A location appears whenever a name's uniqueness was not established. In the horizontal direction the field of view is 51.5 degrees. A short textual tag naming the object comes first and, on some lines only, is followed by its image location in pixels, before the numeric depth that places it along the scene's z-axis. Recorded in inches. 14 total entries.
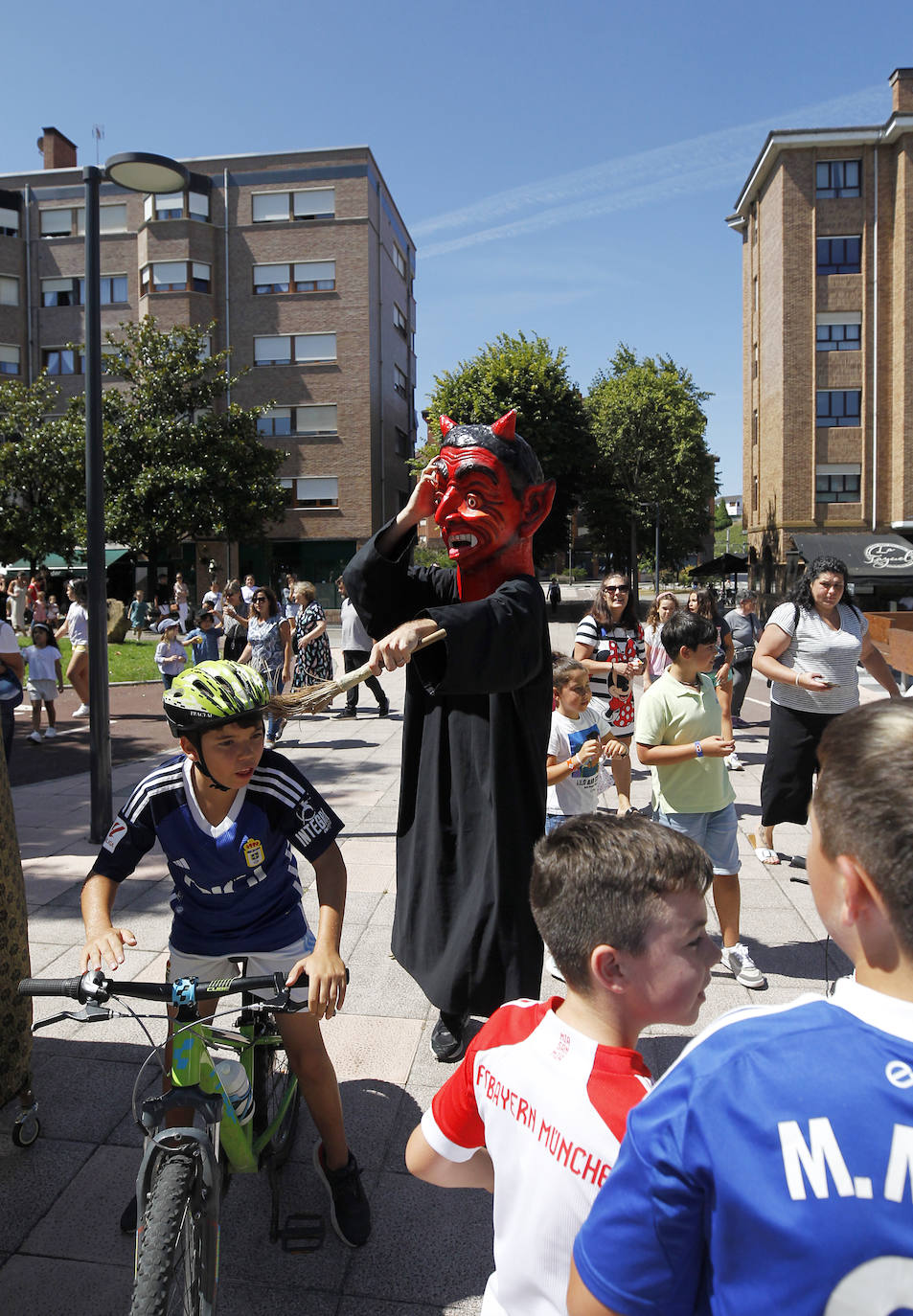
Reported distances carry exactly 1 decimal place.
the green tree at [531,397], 1416.1
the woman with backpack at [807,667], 202.2
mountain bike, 68.7
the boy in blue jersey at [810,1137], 35.1
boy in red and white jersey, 55.4
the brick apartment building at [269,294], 1353.3
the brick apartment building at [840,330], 1222.3
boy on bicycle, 90.7
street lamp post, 258.5
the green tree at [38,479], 1094.4
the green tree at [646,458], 1681.8
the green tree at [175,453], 1131.3
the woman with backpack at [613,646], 267.4
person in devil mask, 108.5
